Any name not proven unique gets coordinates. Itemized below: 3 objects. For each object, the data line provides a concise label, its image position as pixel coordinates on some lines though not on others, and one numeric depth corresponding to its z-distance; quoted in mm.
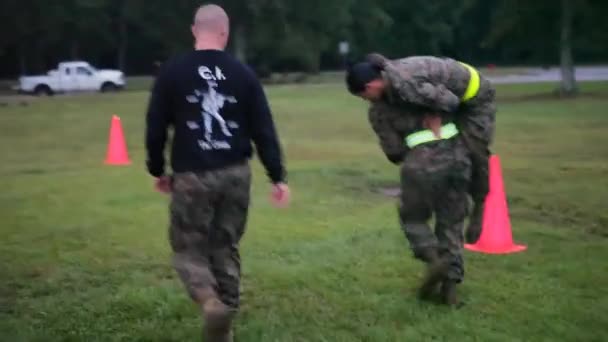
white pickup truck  41094
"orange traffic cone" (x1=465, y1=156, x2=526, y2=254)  6875
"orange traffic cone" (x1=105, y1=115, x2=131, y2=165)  13023
